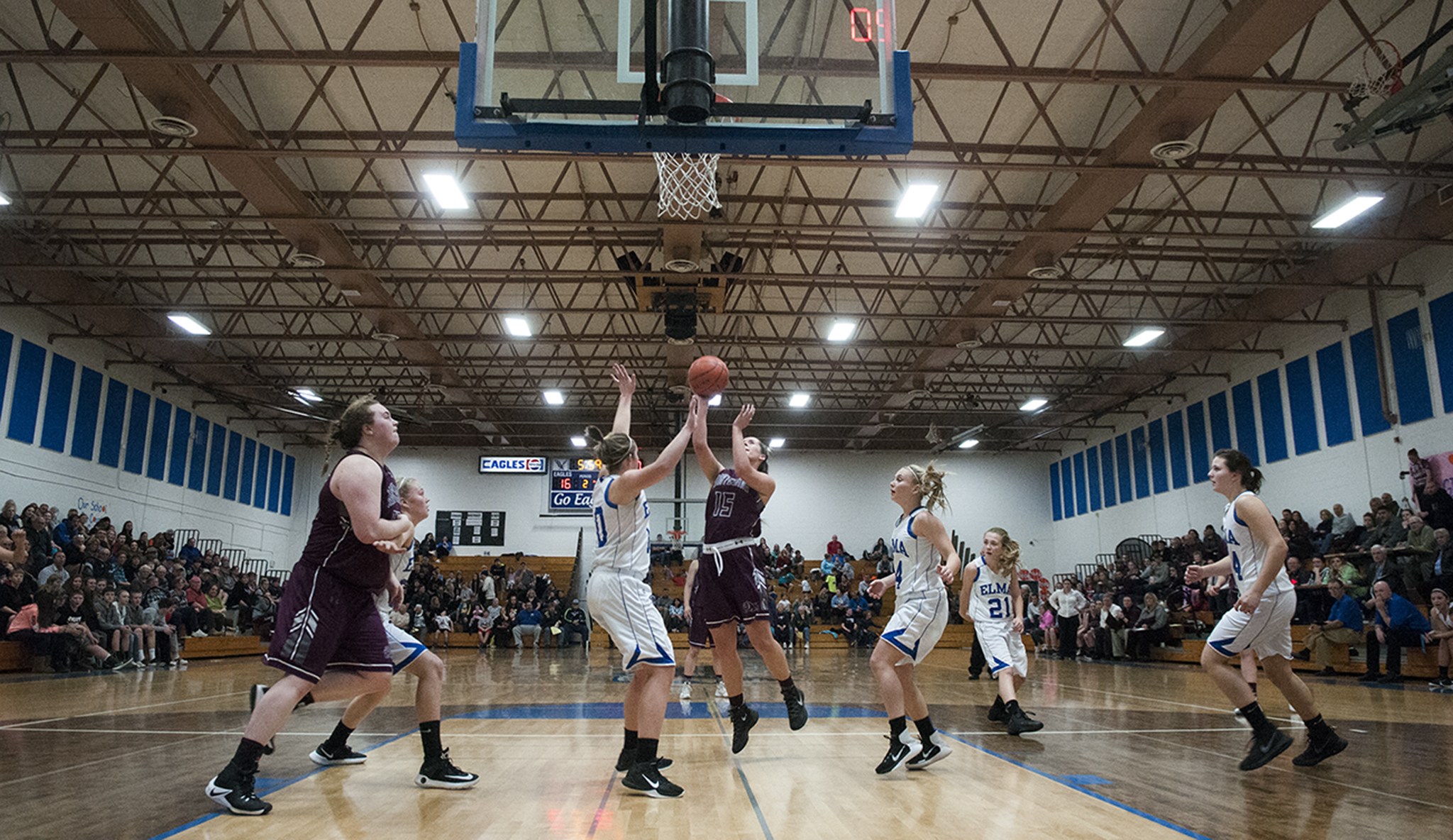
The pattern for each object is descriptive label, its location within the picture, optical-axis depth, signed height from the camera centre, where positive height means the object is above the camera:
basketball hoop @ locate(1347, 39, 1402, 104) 10.62 +6.06
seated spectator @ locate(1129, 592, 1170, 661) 18.31 -1.03
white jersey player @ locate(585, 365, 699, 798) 4.30 -0.05
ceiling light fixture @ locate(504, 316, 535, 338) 19.72 +5.65
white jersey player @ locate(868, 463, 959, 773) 4.93 -0.17
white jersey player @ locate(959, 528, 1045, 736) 6.86 -0.25
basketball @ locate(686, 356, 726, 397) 5.04 +1.14
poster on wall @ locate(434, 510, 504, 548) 30.77 +1.84
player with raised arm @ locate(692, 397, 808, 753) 5.48 -0.01
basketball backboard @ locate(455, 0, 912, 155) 5.14 +3.04
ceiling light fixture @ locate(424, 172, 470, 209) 13.77 +6.09
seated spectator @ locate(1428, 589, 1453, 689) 11.06 -0.62
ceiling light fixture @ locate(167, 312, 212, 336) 18.50 +5.36
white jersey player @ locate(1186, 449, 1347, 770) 4.99 -0.24
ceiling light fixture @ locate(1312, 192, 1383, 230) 13.11 +5.46
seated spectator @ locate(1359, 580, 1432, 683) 11.70 -0.61
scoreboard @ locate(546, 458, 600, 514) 30.75 +3.25
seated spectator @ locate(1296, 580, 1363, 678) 13.18 -0.73
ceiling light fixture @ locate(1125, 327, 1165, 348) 19.20 +5.30
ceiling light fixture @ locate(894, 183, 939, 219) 14.10 +6.07
